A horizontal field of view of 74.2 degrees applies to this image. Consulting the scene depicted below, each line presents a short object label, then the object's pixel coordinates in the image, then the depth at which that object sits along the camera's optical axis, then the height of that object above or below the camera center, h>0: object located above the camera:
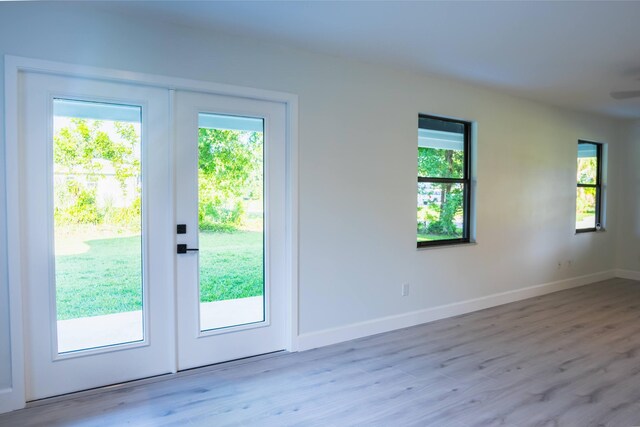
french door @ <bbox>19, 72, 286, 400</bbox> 2.63 -0.20
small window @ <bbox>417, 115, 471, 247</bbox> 4.45 +0.24
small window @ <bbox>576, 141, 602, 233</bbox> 6.28 +0.25
